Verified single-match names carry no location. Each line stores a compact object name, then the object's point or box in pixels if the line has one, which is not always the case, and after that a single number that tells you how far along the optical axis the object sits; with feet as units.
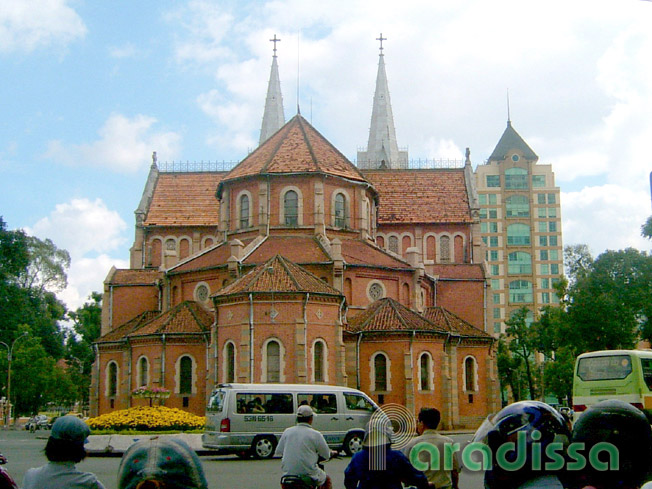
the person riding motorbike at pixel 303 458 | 33.96
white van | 81.51
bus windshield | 81.15
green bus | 80.33
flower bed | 96.48
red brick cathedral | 126.62
